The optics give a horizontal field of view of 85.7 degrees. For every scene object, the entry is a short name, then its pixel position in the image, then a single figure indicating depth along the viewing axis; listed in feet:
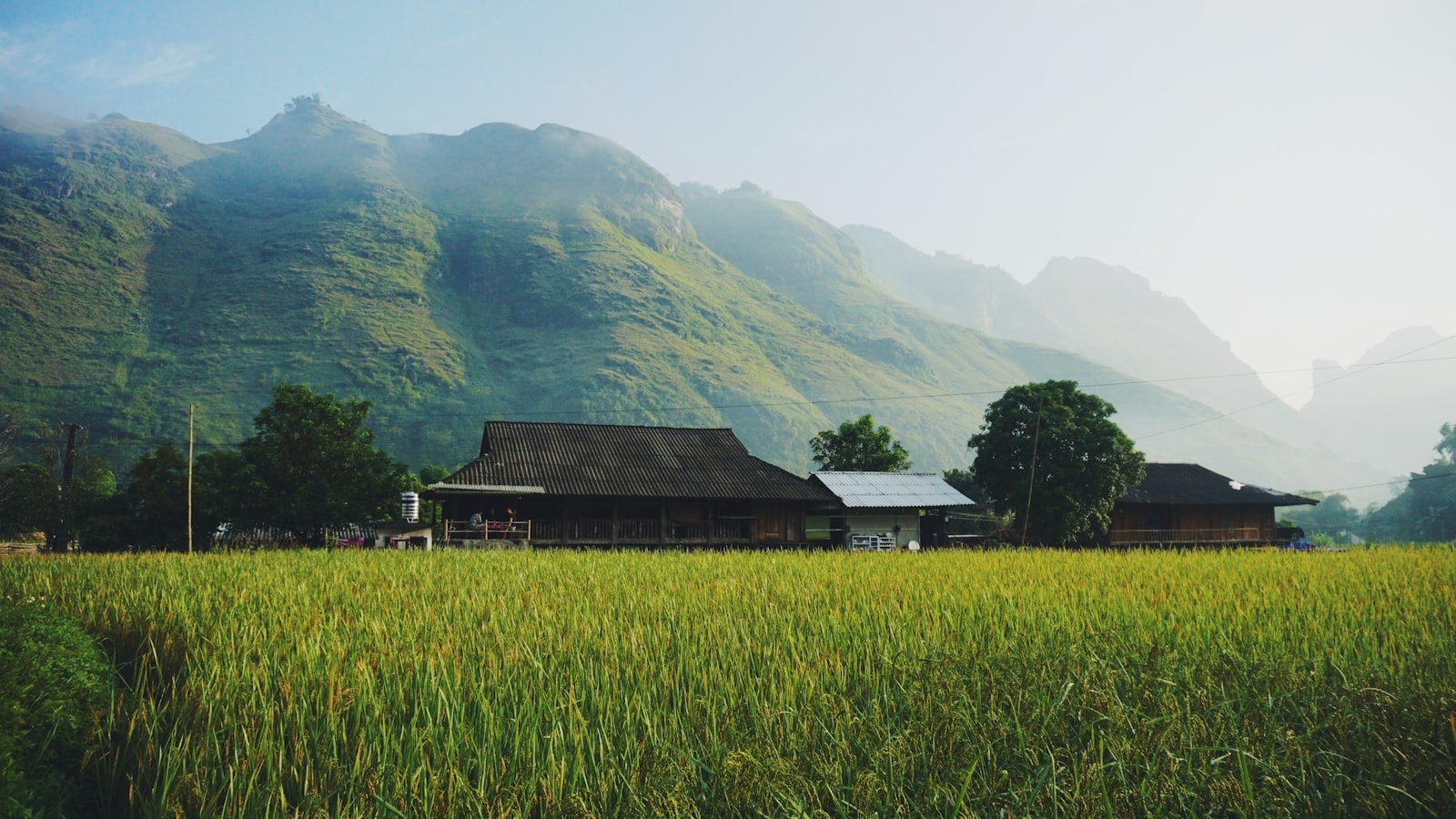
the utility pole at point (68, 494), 92.38
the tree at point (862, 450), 131.13
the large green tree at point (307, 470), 92.32
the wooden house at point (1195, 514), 115.75
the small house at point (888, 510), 101.30
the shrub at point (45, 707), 10.77
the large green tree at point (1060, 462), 101.25
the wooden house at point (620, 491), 81.15
